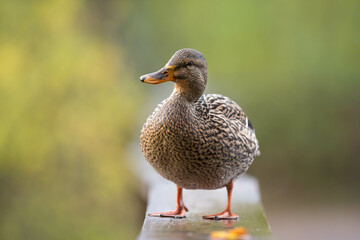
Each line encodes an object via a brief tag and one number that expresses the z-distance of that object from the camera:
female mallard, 6.16
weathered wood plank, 5.99
